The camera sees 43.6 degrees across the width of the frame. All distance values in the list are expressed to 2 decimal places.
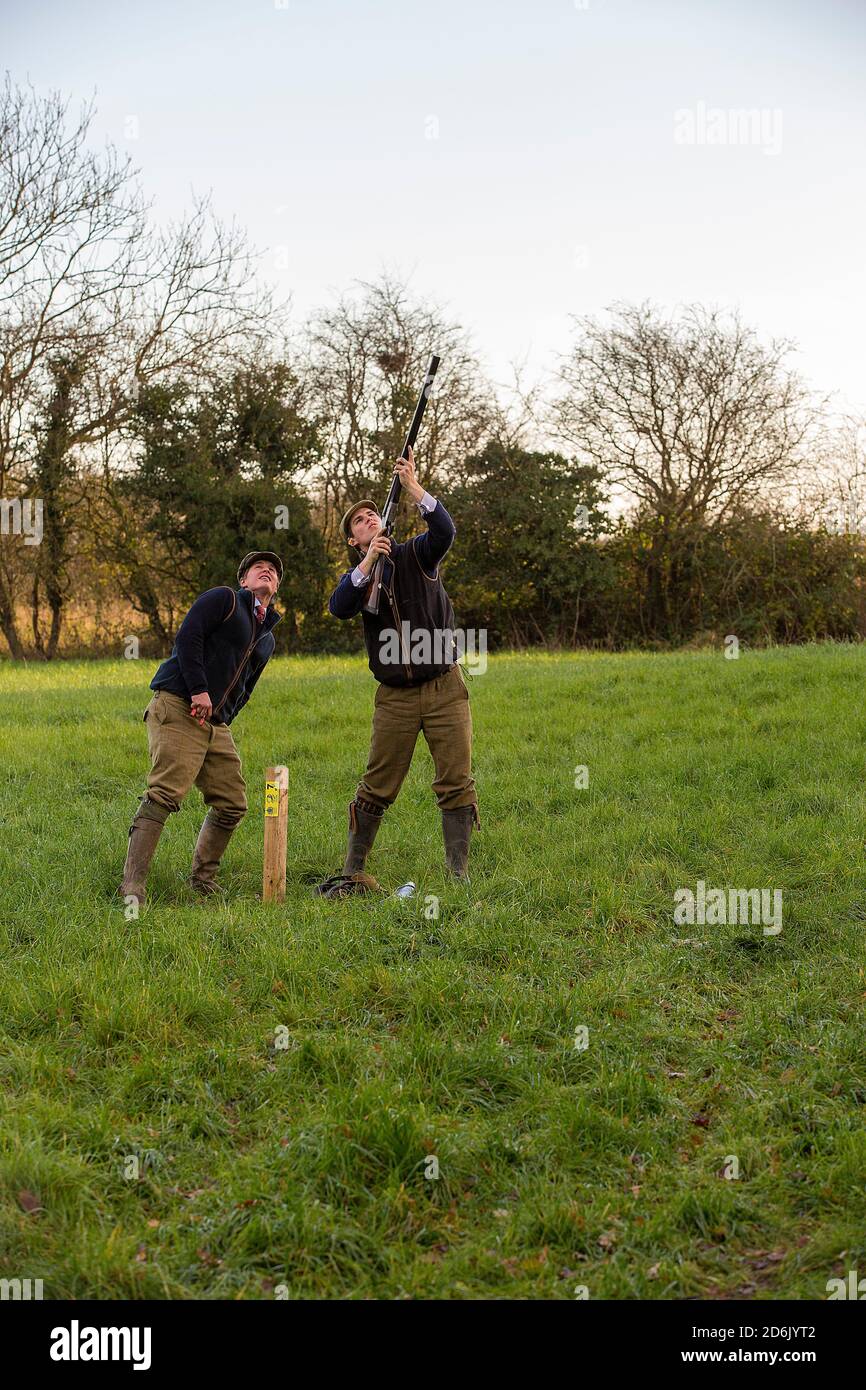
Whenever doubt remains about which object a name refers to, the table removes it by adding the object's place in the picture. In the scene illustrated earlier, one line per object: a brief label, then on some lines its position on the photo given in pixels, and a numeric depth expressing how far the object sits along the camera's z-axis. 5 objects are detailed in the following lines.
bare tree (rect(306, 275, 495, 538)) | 23.11
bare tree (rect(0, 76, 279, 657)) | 22.58
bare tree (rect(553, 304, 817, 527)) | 21.67
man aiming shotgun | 6.59
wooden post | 6.45
